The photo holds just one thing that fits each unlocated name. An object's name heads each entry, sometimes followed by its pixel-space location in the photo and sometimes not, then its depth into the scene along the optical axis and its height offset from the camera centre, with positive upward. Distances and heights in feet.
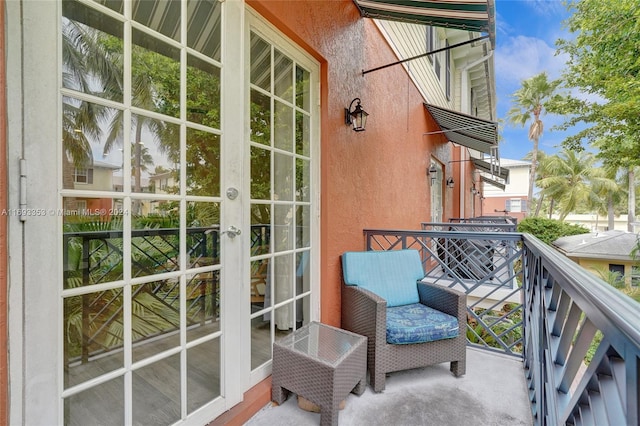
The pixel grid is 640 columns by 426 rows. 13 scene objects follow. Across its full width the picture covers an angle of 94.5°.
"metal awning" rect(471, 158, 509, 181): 32.39 +5.40
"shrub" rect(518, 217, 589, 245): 46.68 -2.75
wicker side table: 5.56 -3.10
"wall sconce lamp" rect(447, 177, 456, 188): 27.00 +2.77
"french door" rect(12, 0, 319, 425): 3.70 +0.01
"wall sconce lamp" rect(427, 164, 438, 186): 21.06 +2.87
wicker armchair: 7.03 -2.57
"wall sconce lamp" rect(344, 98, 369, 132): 9.75 +3.19
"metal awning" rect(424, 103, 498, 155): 17.56 +5.48
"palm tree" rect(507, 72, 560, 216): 58.70 +22.98
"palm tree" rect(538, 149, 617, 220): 72.33 +7.99
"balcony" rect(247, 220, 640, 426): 2.17 -2.12
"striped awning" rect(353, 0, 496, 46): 7.96 +5.82
